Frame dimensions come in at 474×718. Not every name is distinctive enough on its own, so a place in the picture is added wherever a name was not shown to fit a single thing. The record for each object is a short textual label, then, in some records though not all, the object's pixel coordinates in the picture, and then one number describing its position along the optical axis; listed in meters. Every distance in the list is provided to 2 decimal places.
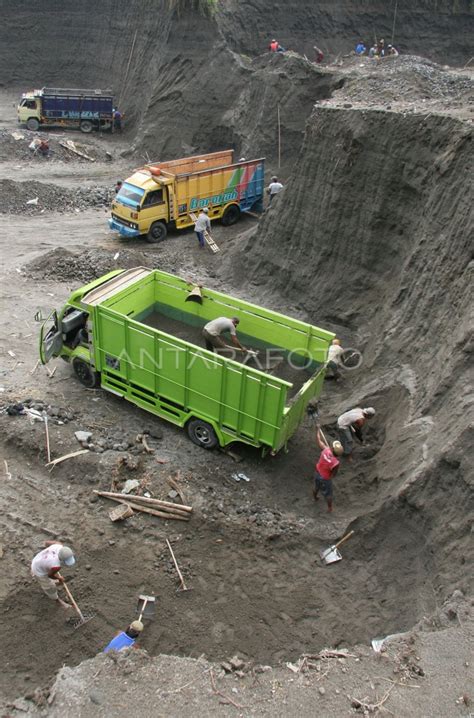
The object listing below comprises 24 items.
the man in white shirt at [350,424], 10.35
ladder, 18.97
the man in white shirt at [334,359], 11.02
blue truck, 29.56
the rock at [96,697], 6.06
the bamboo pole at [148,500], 9.58
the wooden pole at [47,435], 10.46
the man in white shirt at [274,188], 19.55
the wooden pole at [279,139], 22.51
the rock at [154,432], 11.27
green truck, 9.95
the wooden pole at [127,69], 32.44
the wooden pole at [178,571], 8.44
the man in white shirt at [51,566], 7.70
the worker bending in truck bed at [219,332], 11.17
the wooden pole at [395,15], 33.09
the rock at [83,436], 10.83
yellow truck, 19.05
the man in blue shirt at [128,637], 7.23
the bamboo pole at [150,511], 9.52
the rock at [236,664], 6.53
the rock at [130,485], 9.94
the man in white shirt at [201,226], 18.88
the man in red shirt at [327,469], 9.27
